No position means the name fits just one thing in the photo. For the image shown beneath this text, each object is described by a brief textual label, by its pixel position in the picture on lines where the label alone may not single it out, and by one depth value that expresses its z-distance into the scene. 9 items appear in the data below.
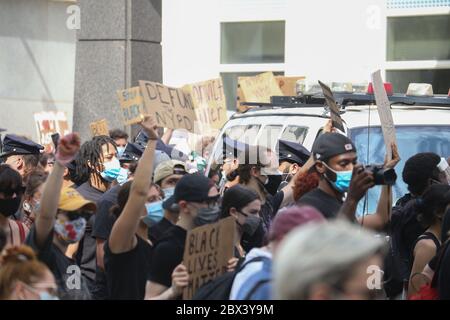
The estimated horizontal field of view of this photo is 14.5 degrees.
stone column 21.72
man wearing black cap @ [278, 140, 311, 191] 13.26
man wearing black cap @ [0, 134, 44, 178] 14.50
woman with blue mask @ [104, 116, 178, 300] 8.64
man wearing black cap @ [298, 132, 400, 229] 9.43
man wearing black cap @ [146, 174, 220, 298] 8.39
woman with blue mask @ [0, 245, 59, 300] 6.67
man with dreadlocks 12.90
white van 13.09
